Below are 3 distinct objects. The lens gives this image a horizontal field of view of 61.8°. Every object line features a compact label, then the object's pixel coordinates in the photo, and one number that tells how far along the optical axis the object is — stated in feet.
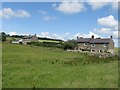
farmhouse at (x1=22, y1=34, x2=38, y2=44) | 198.52
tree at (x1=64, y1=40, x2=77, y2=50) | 128.20
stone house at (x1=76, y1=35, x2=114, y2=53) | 147.10
